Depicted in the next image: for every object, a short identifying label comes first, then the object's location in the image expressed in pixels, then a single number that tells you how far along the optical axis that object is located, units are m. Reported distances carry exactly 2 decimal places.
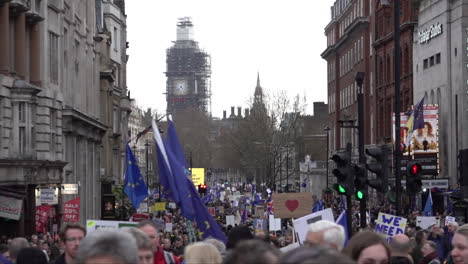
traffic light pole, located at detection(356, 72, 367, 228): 23.57
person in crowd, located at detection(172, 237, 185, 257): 23.50
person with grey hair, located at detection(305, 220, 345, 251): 8.32
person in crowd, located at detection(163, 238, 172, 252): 22.46
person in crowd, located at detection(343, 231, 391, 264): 8.09
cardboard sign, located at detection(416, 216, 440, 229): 30.94
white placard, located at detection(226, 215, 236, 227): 46.34
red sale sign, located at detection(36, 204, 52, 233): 36.38
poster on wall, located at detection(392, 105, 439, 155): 67.25
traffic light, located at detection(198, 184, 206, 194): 72.88
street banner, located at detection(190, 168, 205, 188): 111.91
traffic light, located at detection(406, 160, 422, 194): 25.69
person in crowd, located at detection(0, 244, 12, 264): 14.80
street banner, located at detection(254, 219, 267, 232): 40.26
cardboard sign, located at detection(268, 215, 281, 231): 35.34
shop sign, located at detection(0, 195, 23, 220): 33.38
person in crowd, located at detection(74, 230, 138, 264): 6.07
